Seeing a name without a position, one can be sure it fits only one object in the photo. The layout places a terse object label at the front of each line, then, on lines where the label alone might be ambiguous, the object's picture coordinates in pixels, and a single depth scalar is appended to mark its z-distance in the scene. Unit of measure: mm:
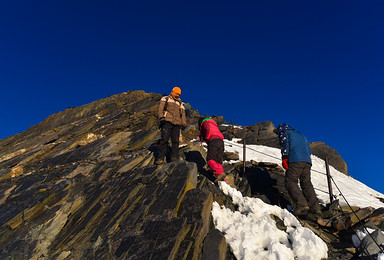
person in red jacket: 7398
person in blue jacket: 6016
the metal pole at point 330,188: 7086
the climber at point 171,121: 8172
